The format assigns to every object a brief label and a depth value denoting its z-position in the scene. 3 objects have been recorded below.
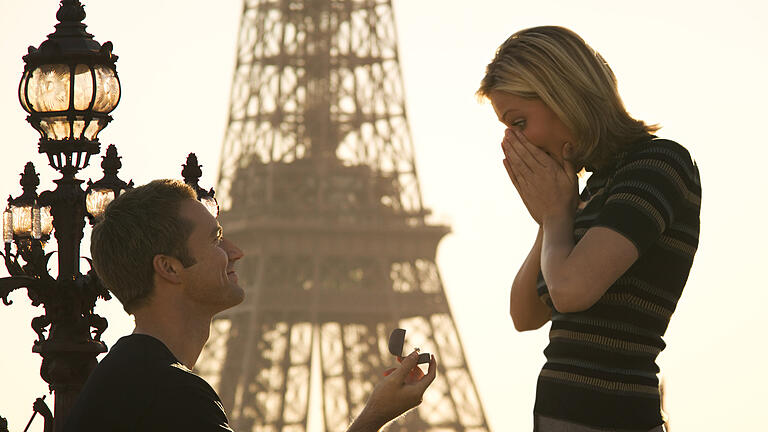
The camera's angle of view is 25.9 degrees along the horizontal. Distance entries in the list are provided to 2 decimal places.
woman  4.89
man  4.55
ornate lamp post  10.48
